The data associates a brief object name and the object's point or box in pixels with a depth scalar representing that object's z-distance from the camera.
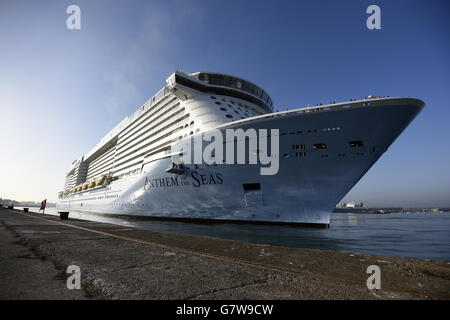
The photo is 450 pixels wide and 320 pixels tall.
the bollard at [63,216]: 11.52
